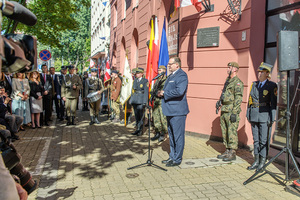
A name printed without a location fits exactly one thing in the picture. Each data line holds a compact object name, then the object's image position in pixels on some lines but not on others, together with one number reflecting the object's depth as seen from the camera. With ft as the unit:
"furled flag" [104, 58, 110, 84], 38.37
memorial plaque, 25.02
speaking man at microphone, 17.43
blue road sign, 47.67
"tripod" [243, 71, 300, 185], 13.67
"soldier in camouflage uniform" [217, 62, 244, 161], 18.44
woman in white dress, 28.04
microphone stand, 17.42
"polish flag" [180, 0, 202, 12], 24.75
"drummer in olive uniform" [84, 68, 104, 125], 33.01
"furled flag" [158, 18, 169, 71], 26.32
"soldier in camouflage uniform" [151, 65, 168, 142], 25.03
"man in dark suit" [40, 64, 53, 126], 32.34
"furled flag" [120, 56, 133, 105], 31.55
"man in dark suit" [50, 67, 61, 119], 35.40
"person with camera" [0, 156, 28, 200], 5.51
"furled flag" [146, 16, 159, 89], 26.18
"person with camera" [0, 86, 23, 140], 19.20
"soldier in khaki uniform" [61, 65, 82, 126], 32.17
